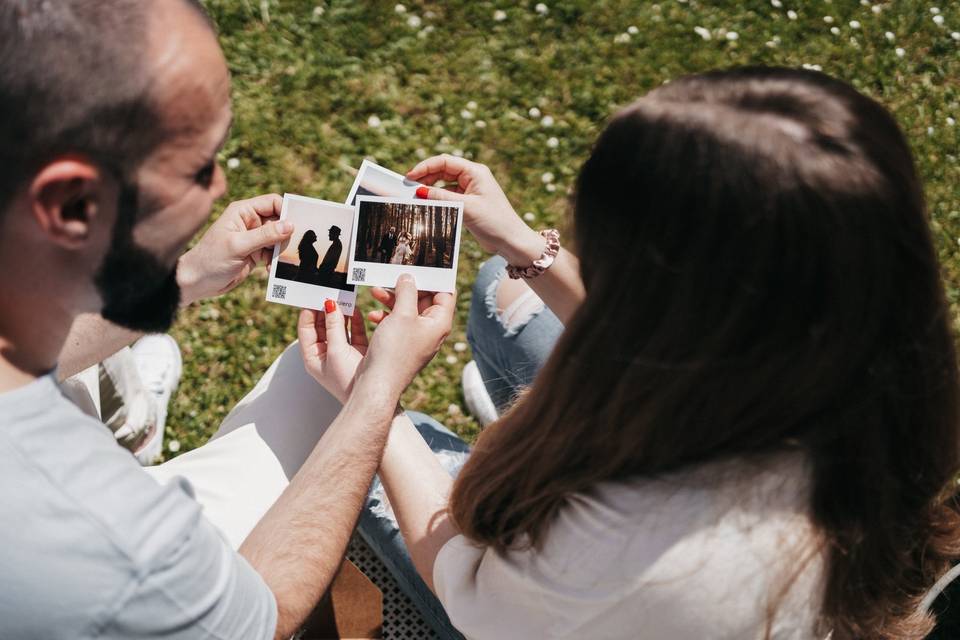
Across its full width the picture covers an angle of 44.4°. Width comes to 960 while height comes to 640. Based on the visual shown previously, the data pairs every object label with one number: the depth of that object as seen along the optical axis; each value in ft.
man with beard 2.57
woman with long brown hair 2.54
